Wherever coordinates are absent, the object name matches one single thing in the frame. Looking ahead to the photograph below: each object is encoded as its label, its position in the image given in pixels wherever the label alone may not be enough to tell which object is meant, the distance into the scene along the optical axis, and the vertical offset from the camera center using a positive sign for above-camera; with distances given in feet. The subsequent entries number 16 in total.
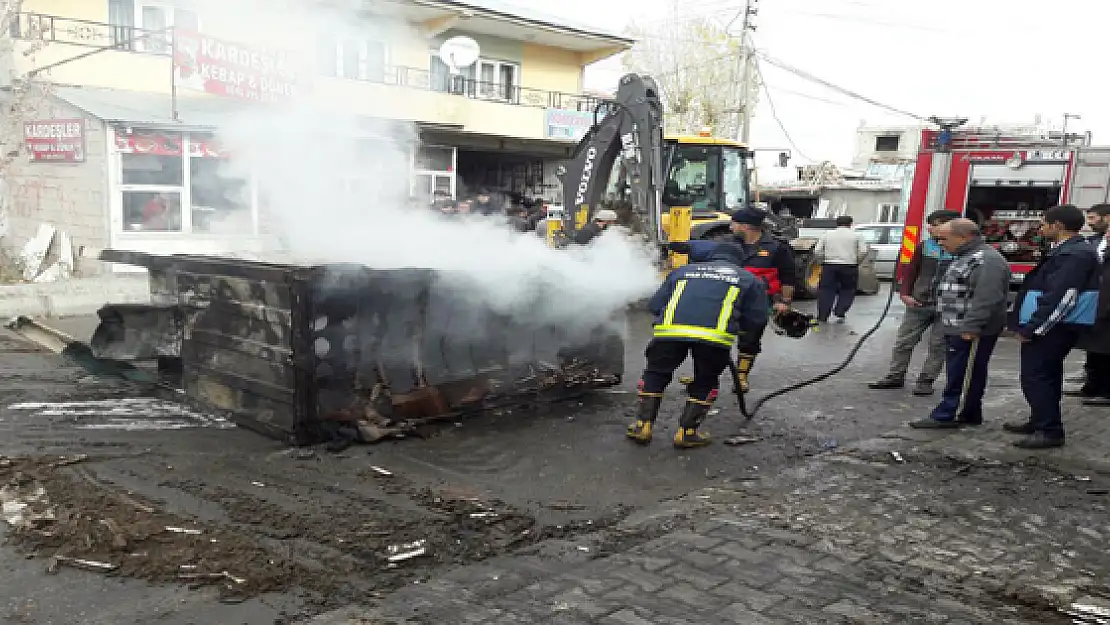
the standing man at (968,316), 19.07 -2.37
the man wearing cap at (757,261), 22.34 -1.58
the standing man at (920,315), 23.94 -3.11
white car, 61.31 -2.22
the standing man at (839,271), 40.22 -3.03
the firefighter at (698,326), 16.92 -2.67
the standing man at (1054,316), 17.33 -2.05
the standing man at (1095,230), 22.91 -0.09
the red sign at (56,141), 40.96 +1.34
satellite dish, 41.52 +8.31
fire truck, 34.78 +1.85
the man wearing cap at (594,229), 24.91 -1.03
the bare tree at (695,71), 104.68 +17.76
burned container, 15.88 -3.64
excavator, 29.68 +1.08
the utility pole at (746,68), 88.69 +16.31
